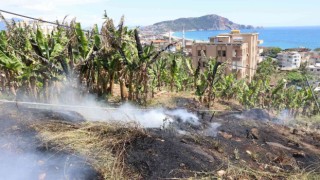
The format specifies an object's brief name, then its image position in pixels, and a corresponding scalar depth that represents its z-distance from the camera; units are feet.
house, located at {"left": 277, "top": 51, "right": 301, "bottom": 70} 238.62
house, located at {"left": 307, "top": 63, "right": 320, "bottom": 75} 216.74
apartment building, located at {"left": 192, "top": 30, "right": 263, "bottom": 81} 139.13
